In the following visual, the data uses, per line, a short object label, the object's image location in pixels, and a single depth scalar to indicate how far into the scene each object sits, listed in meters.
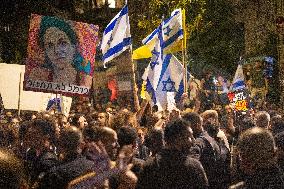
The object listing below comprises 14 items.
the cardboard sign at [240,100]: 18.42
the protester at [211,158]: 6.38
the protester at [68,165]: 4.72
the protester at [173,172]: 4.62
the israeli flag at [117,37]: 11.09
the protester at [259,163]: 3.81
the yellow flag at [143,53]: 13.56
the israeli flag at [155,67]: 11.08
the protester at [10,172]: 2.41
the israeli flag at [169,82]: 11.04
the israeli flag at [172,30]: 11.70
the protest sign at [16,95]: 13.84
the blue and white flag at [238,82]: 17.53
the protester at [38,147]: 5.48
